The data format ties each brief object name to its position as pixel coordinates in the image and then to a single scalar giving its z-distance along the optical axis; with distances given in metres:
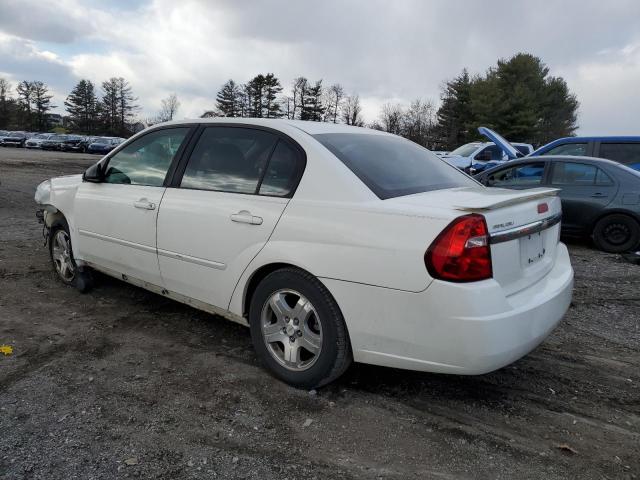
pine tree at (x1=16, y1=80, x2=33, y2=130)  83.88
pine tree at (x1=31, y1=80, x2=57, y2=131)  87.25
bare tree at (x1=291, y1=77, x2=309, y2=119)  71.19
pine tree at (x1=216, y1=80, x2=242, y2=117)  71.19
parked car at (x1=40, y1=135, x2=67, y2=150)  43.34
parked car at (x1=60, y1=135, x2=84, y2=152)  43.16
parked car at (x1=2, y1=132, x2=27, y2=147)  46.59
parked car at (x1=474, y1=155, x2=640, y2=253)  7.62
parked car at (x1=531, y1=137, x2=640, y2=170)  9.65
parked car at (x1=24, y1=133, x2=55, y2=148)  44.00
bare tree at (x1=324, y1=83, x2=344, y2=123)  72.09
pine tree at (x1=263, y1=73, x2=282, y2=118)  69.56
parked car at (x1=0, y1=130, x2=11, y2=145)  47.22
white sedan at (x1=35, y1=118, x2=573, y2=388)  2.56
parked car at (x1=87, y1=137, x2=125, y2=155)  39.94
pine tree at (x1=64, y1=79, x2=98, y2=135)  85.88
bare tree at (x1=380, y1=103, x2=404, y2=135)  60.59
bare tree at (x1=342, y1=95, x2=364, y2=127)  68.11
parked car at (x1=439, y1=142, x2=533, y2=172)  15.12
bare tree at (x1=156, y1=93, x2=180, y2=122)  79.82
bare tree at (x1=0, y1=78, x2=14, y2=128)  81.86
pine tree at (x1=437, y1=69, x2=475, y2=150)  56.97
